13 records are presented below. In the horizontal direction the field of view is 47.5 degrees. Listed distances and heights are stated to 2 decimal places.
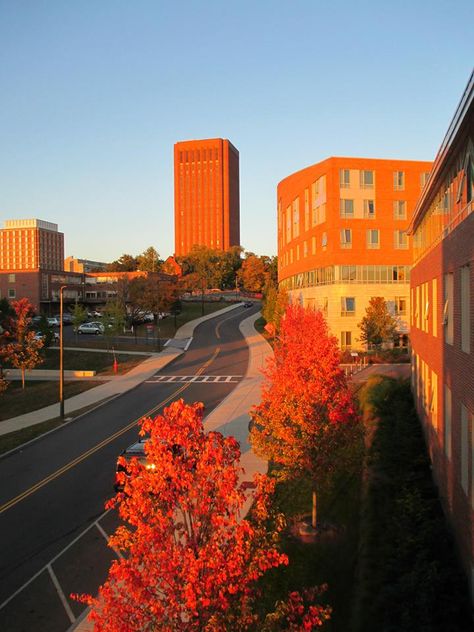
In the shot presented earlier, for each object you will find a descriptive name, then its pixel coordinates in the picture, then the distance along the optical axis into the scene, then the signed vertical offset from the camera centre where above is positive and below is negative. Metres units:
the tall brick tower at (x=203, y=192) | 193.25 +43.44
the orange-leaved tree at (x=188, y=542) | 6.44 -3.00
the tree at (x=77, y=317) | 56.19 -0.45
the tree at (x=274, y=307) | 52.94 +0.41
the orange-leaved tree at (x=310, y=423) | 14.38 -3.04
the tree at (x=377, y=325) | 46.34 -1.25
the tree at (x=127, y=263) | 128.38 +11.77
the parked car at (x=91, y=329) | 65.56 -2.00
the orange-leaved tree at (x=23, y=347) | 37.00 -2.35
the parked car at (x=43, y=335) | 47.75 -2.16
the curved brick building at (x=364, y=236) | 52.50 +7.37
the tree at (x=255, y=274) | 118.81 +8.27
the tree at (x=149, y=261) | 121.56 +11.82
